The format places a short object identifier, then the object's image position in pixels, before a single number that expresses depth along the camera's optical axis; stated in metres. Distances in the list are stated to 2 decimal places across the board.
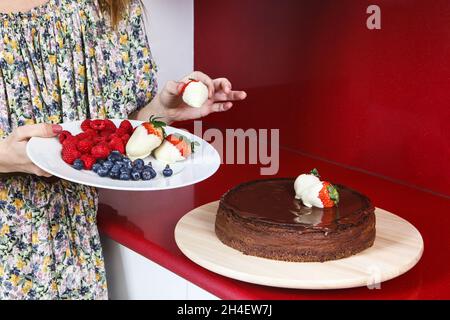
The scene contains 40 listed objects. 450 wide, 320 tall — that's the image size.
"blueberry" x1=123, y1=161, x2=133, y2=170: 1.21
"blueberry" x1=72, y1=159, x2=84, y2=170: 1.21
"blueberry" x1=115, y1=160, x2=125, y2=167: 1.21
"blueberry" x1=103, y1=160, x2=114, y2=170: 1.22
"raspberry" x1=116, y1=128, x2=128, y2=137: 1.34
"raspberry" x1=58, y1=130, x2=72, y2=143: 1.27
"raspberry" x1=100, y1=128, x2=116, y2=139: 1.33
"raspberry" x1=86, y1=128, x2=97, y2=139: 1.29
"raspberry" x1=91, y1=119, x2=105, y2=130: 1.32
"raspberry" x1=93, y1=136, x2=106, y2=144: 1.28
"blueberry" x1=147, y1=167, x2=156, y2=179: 1.23
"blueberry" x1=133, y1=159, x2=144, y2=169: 1.23
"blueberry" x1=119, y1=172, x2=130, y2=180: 1.20
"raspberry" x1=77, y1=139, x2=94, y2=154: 1.24
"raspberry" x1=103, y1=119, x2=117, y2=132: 1.34
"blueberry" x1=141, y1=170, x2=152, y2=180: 1.22
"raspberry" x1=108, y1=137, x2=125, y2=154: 1.30
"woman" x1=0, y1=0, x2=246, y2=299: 1.34
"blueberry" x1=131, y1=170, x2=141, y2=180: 1.20
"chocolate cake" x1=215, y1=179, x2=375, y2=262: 1.15
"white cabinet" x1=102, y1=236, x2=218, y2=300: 1.29
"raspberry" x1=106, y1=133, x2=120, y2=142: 1.32
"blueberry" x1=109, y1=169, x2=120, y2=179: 1.20
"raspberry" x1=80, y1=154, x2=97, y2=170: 1.22
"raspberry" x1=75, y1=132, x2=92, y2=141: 1.27
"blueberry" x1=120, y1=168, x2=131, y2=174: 1.20
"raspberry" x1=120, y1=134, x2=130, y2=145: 1.32
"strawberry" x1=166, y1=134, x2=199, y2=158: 1.32
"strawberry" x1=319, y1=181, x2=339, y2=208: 1.22
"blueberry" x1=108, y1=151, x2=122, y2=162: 1.23
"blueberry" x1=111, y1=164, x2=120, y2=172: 1.20
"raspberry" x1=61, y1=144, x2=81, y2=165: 1.22
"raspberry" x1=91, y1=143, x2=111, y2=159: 1.24
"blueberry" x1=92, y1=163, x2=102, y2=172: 1.22
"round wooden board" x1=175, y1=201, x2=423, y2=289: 1.10
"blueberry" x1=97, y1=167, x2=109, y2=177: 1.21
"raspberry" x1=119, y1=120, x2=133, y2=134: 1.36
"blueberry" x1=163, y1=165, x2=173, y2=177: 1.25
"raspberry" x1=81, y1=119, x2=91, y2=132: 1.32
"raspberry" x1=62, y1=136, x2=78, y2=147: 1.24
